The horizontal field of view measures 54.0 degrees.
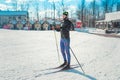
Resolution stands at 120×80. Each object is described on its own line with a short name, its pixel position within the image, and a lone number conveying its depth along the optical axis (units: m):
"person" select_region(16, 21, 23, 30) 30.60
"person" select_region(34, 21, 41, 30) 30.10
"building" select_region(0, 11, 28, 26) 39.04
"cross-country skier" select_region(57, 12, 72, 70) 4.00
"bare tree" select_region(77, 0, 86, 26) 45.14
